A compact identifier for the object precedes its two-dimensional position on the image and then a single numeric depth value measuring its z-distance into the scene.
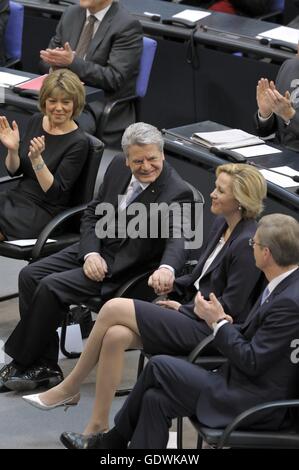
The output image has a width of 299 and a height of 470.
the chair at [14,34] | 16.14
